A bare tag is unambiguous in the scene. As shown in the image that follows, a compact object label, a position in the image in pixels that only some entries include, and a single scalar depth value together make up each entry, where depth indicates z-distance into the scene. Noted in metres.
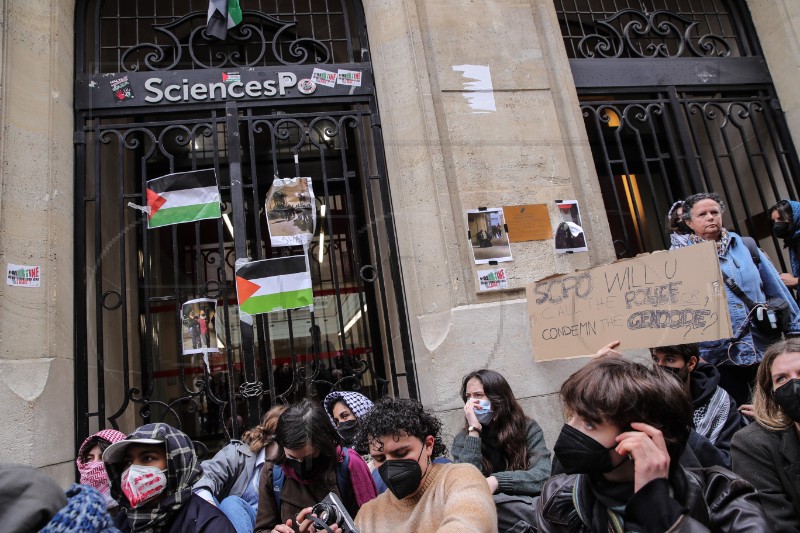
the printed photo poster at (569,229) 5.07
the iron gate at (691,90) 6.05
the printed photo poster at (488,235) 4.96
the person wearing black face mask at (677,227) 4.28
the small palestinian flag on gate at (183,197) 5.29
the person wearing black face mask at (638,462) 1.69
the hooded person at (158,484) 2.52
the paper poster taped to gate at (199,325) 5.14
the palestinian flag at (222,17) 5.86
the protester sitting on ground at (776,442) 2.31
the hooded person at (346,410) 3.82
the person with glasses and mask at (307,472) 2.98
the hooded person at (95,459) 3.61
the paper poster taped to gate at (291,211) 5.38
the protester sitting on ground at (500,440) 3.22
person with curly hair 2.26
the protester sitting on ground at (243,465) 3.47
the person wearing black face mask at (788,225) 4.75
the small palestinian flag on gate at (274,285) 5.05
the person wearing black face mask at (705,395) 3.04
